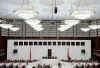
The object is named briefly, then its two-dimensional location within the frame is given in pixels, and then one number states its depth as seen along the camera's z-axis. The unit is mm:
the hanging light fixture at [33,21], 10814
